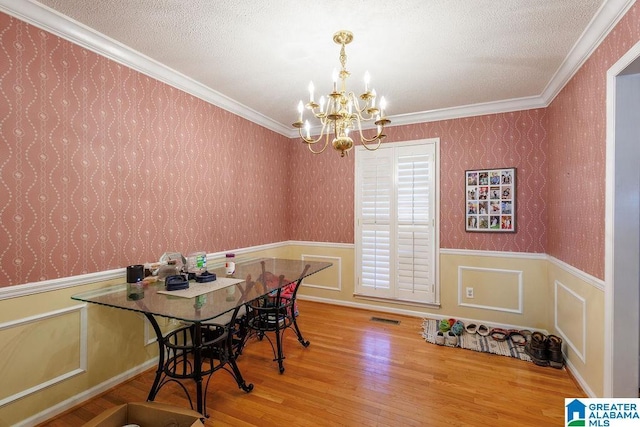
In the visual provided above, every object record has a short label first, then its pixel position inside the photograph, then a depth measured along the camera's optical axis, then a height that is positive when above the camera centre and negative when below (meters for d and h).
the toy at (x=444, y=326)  3.25 -1.25
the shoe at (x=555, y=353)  2.57 -1.23
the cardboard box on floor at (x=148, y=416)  1.42 -1.01
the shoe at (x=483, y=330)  3.18 -1.29
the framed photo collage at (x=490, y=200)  3.35 +0.15
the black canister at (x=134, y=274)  2.21 -0.47
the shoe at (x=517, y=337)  3.00 -1.31
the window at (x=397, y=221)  3.71 -0.11
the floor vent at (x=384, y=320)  3.55 -1.32
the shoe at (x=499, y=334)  3.10 -1.30
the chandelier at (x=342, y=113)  1.79 +0.64
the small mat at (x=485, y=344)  2.79 -1.32
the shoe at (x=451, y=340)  2.95 -1.28
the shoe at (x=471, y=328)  3.27 -1.29
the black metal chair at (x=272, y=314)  2.37 -0.95
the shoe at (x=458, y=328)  3.16 -1.25
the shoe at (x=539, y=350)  2.60 -1.23
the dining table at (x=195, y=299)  1.65 -0.54
